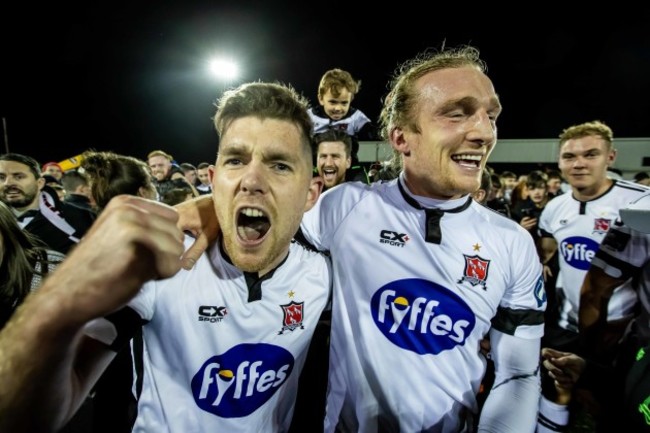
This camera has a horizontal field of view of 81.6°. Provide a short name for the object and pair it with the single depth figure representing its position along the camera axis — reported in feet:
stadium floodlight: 47.05
